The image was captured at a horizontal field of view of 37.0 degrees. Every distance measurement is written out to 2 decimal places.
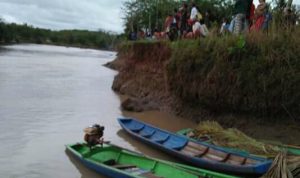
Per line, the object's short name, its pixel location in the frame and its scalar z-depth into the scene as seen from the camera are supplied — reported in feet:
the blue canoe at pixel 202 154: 28.68
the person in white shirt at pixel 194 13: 54.50
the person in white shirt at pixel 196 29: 51.08
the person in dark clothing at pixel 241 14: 45.15
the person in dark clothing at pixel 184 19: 57.41
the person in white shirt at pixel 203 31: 50.76
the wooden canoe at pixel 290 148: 30.82
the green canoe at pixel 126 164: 26.81
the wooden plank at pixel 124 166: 29.55
